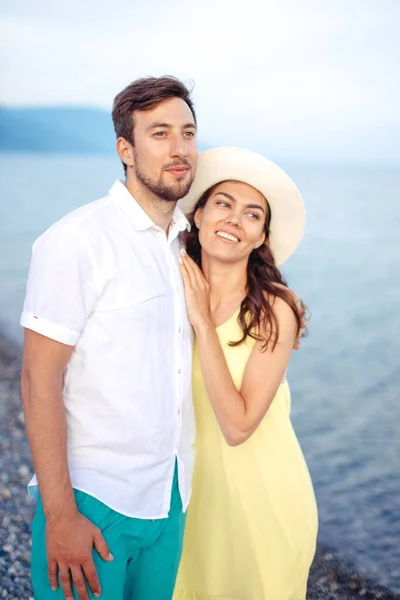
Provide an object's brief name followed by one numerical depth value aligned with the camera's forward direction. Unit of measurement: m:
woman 2.46
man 1.90
